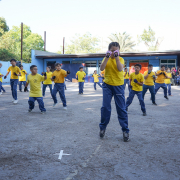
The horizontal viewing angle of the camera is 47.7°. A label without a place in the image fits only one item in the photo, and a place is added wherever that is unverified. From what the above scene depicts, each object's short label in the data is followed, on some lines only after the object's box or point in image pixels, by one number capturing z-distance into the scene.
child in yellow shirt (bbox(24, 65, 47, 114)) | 6.58
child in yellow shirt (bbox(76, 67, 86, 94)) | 12.89
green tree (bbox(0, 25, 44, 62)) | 48.69
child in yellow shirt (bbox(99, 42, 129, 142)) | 3.78
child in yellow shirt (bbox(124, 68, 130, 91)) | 14.32
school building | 25.00
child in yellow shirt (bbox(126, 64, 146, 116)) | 6.56
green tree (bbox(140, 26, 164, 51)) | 47.47
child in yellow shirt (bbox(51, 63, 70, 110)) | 7.37
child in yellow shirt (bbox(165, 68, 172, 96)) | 12.10
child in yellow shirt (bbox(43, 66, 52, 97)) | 10.37
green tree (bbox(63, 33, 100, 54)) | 68.50
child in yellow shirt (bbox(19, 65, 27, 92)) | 13.95
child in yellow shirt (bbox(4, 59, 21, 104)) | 8.55
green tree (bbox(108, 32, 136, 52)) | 46.59
